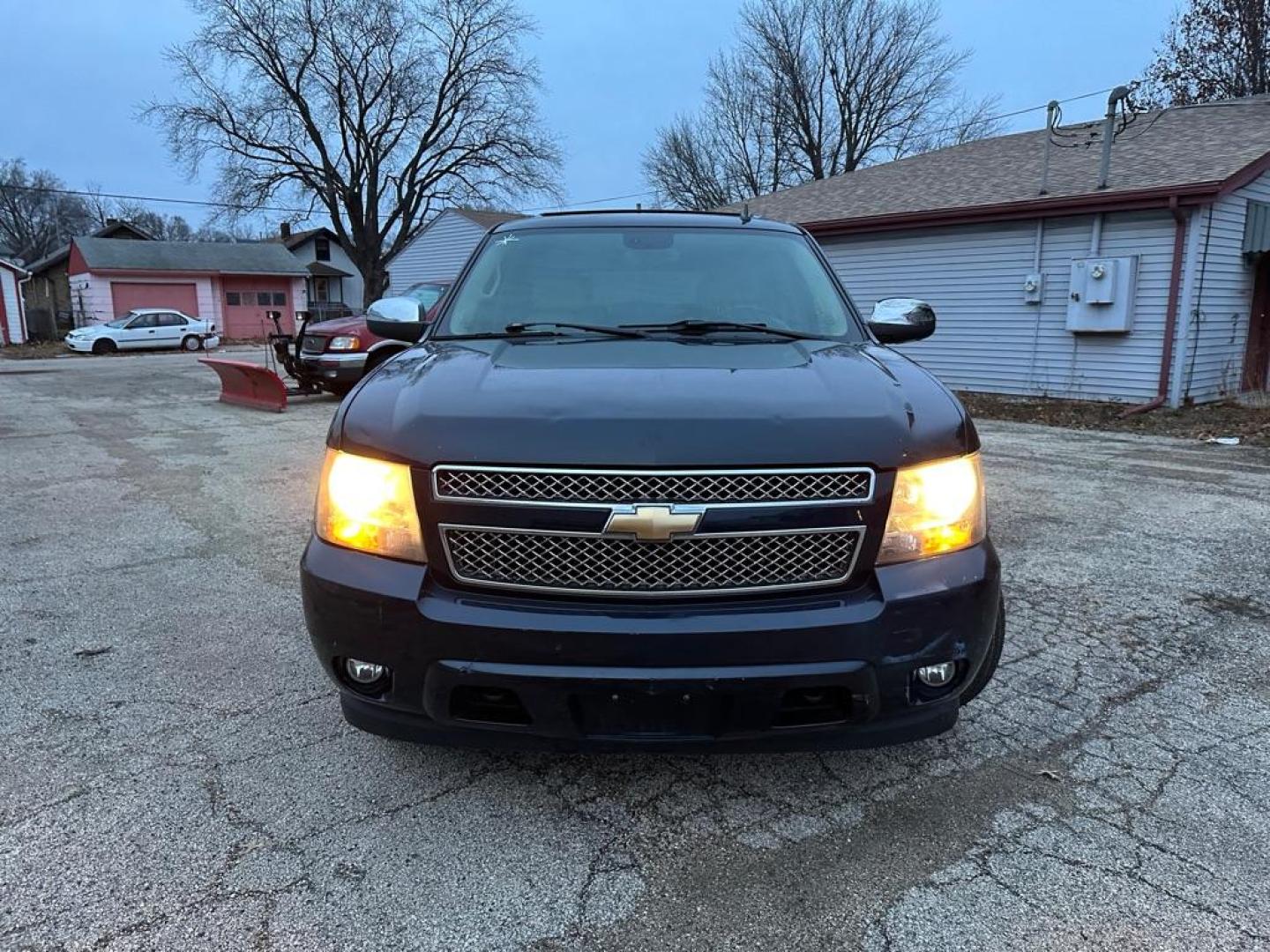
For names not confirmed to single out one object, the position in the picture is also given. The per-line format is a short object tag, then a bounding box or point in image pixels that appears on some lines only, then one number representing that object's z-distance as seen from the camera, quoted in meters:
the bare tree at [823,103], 36.03
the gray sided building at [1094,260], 11.14
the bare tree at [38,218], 62.66
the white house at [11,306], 32.75
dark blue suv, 1.91
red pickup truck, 11.23
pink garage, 35.50
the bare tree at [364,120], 34.22
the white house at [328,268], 50.91
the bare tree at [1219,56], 22.45
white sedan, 28.27
